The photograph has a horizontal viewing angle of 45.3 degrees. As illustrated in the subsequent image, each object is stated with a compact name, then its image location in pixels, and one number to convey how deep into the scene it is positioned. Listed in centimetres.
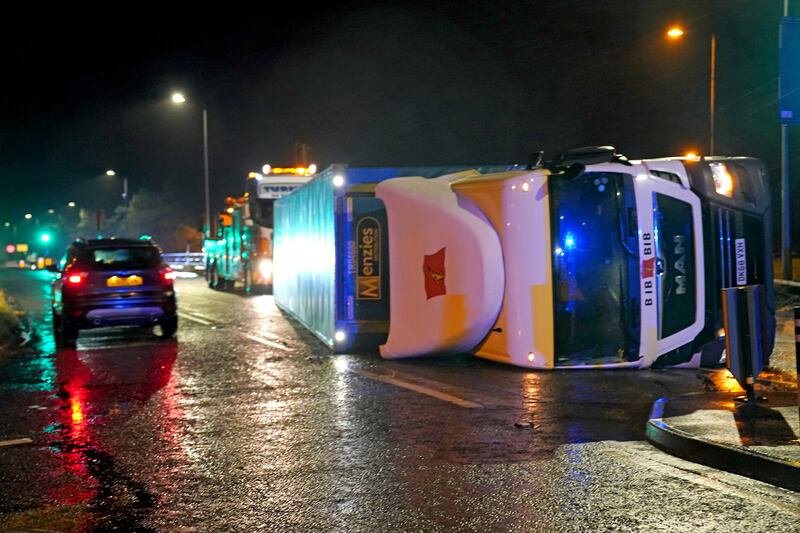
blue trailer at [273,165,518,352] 1308
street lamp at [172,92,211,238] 3538
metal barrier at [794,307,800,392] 720
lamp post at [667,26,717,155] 2168
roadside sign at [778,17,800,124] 984
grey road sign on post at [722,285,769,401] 841
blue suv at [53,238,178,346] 1493
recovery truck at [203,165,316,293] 2684
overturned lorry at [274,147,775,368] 1073
